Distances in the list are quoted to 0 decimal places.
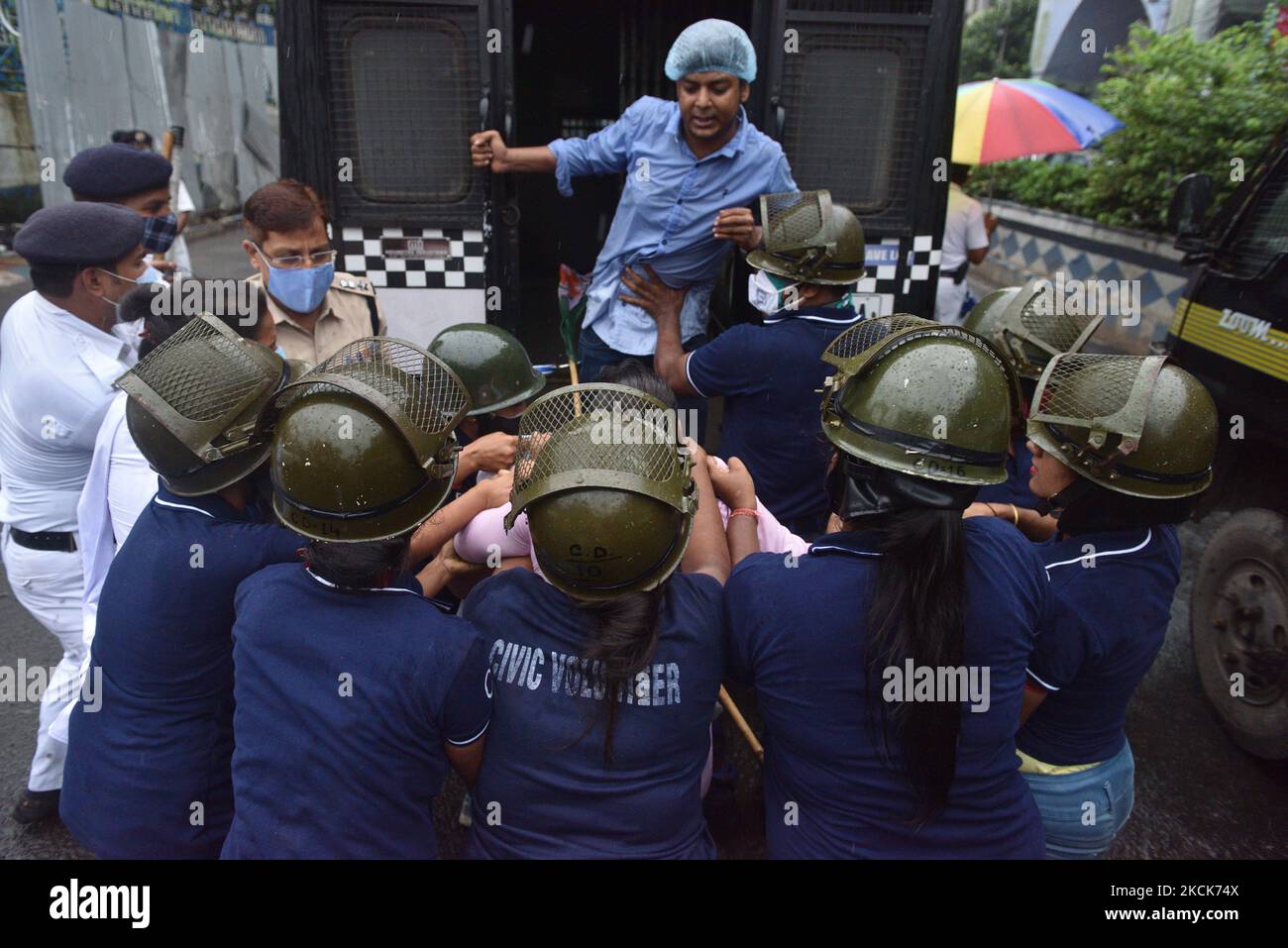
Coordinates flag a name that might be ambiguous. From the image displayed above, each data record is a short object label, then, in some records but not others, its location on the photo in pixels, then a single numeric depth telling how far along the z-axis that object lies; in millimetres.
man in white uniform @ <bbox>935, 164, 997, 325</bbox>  6051
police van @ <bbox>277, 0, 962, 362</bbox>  3764
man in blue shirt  3320
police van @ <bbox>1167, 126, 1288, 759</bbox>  3213
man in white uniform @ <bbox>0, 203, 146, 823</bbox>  2660
